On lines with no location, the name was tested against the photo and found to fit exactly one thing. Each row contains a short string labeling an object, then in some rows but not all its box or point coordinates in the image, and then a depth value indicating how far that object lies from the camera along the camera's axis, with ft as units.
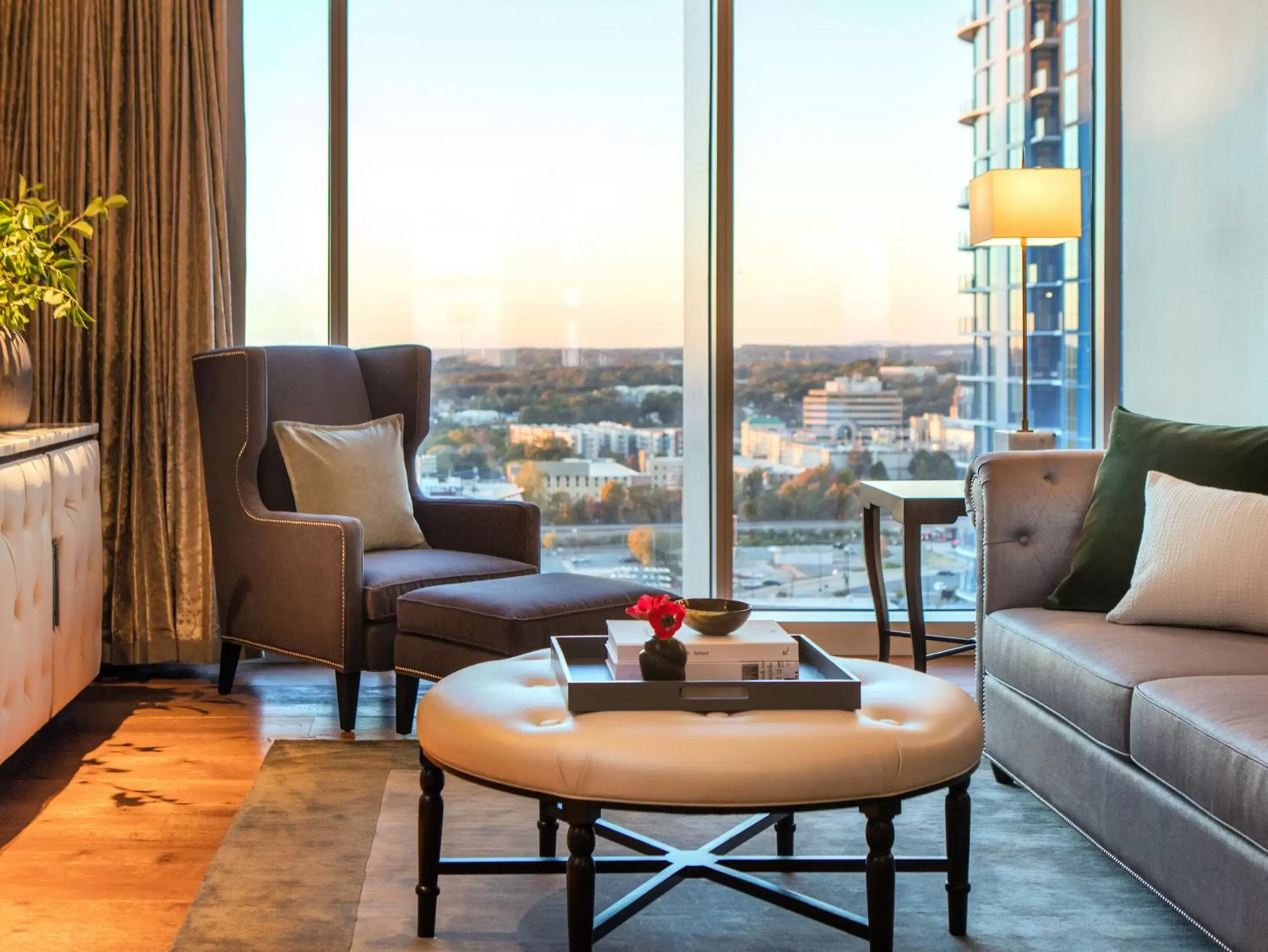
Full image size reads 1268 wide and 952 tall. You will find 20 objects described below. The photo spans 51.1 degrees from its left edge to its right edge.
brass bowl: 7.49
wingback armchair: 11.94
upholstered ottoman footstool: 10.85
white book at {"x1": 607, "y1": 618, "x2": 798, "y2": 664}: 7.17
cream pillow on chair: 13.10
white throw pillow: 8.69
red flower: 7.02
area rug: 7.48
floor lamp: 13.08
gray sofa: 6.52
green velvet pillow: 9.45
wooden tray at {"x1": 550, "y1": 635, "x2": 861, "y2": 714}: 6.86
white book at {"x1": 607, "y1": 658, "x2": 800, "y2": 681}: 7.16
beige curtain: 13.87
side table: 12.57
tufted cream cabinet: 9.95
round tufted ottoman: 6.19
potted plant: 11.19
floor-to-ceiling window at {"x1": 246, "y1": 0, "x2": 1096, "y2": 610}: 15.44
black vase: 7.03
